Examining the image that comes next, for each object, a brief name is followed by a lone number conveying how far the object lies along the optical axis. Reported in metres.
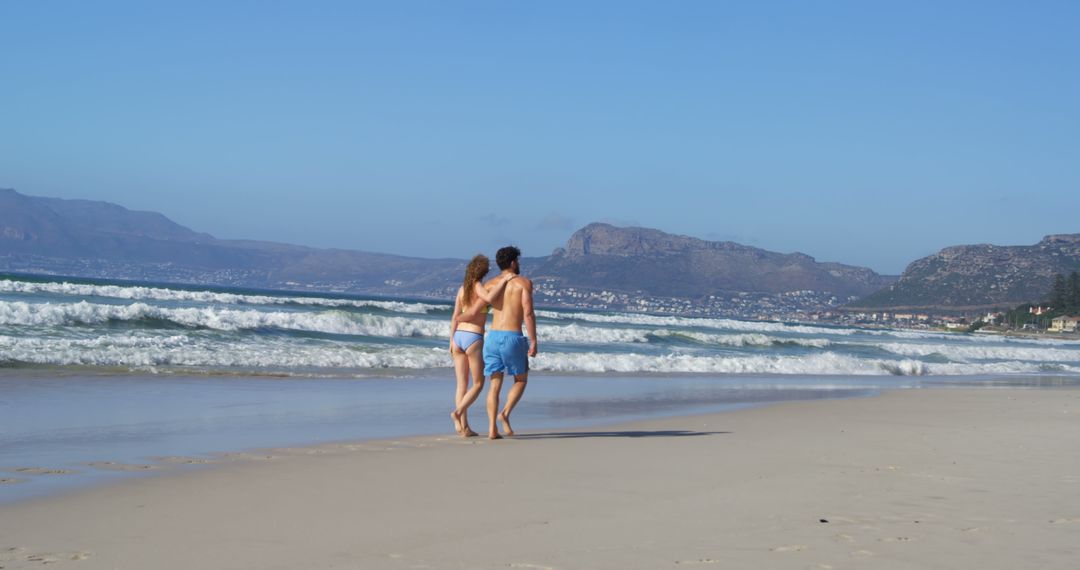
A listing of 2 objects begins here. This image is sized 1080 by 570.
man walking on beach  8.69
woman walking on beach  8.73
